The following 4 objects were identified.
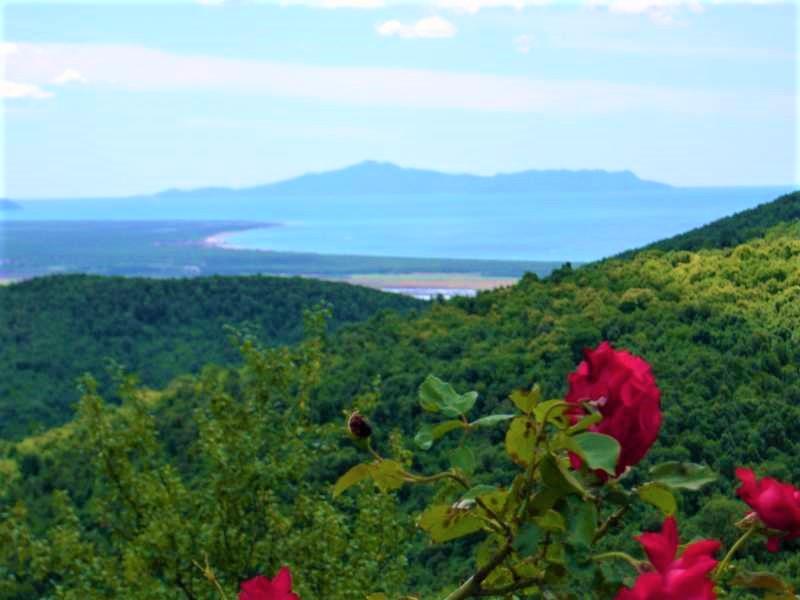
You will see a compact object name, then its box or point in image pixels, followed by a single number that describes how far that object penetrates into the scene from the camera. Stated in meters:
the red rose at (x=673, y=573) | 1.64
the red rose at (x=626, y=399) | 1.77
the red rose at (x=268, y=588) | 1.79
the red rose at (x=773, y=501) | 1.79
